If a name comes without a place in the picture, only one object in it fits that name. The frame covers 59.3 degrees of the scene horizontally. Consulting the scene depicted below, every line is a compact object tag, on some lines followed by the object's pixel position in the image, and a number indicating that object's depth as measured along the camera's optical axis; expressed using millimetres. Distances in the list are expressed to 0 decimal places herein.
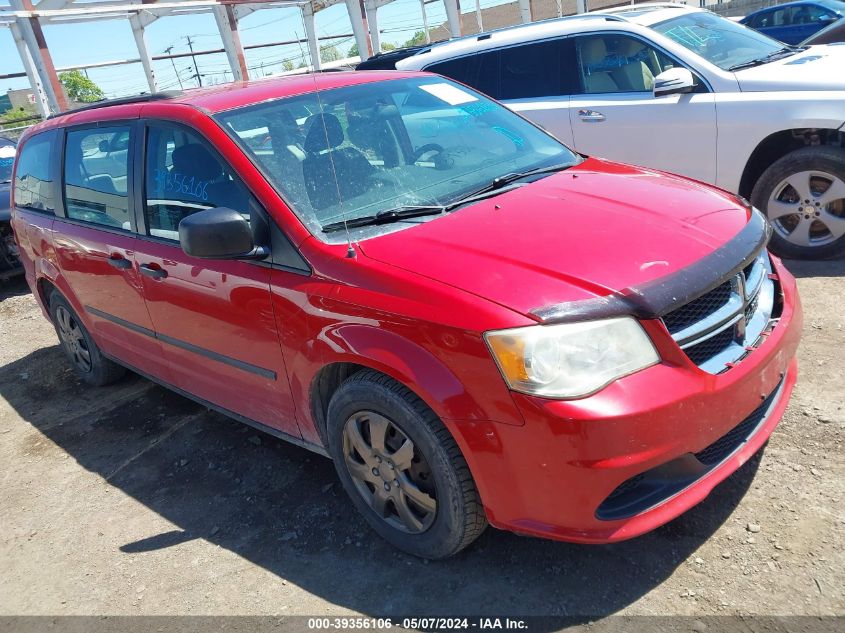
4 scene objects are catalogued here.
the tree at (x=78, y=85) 41841
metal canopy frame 16719
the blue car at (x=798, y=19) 13672
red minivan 2344
